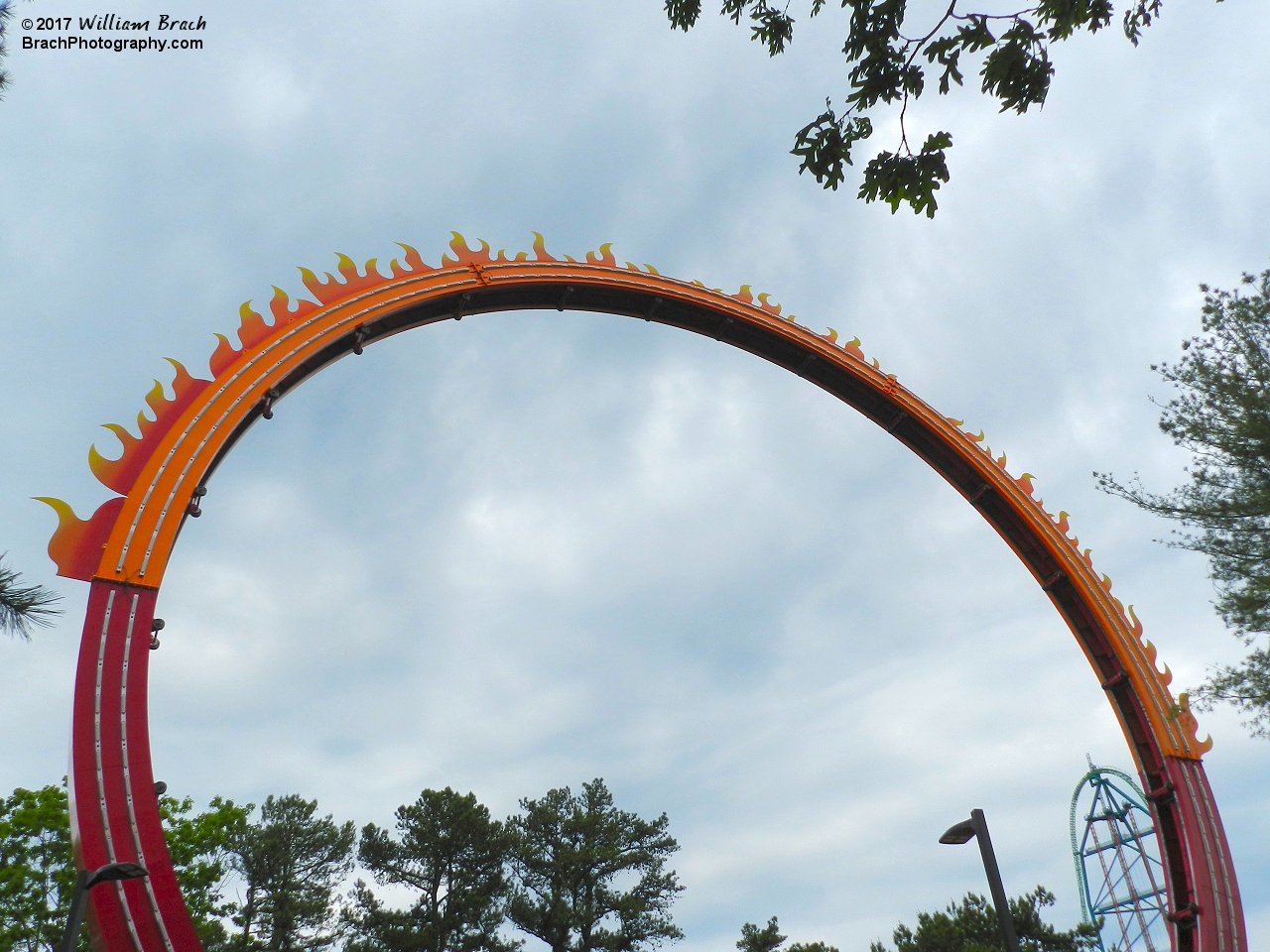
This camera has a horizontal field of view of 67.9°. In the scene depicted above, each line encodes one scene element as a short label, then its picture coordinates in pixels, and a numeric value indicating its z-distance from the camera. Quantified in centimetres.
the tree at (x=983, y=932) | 2941
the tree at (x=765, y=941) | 3269
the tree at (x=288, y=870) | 2875
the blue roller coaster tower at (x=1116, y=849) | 2623
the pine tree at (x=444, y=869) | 2777
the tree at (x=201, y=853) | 2386
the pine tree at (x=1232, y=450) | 1364
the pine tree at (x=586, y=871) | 2903
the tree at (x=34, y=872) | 2161
